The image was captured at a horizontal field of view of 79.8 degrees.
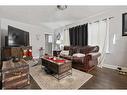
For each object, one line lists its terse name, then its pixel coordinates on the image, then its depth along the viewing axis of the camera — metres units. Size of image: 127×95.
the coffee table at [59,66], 1.97
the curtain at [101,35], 3.01
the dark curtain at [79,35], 3.70
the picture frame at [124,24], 2.58
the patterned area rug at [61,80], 1.69
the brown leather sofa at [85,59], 2.55
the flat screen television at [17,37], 3.03
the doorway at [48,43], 5.79
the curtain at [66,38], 4.74
